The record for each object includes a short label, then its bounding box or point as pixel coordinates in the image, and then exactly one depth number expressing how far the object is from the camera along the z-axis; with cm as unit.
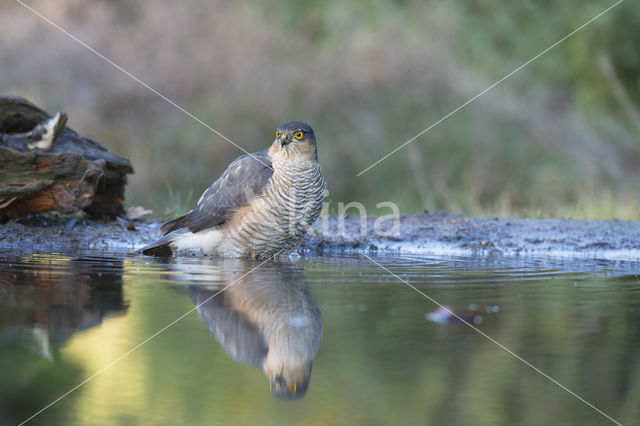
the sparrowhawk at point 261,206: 1083
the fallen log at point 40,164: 1136
